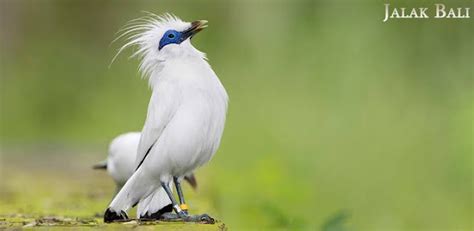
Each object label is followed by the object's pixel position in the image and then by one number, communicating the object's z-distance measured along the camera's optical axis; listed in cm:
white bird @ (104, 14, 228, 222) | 788
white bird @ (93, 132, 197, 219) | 1082
